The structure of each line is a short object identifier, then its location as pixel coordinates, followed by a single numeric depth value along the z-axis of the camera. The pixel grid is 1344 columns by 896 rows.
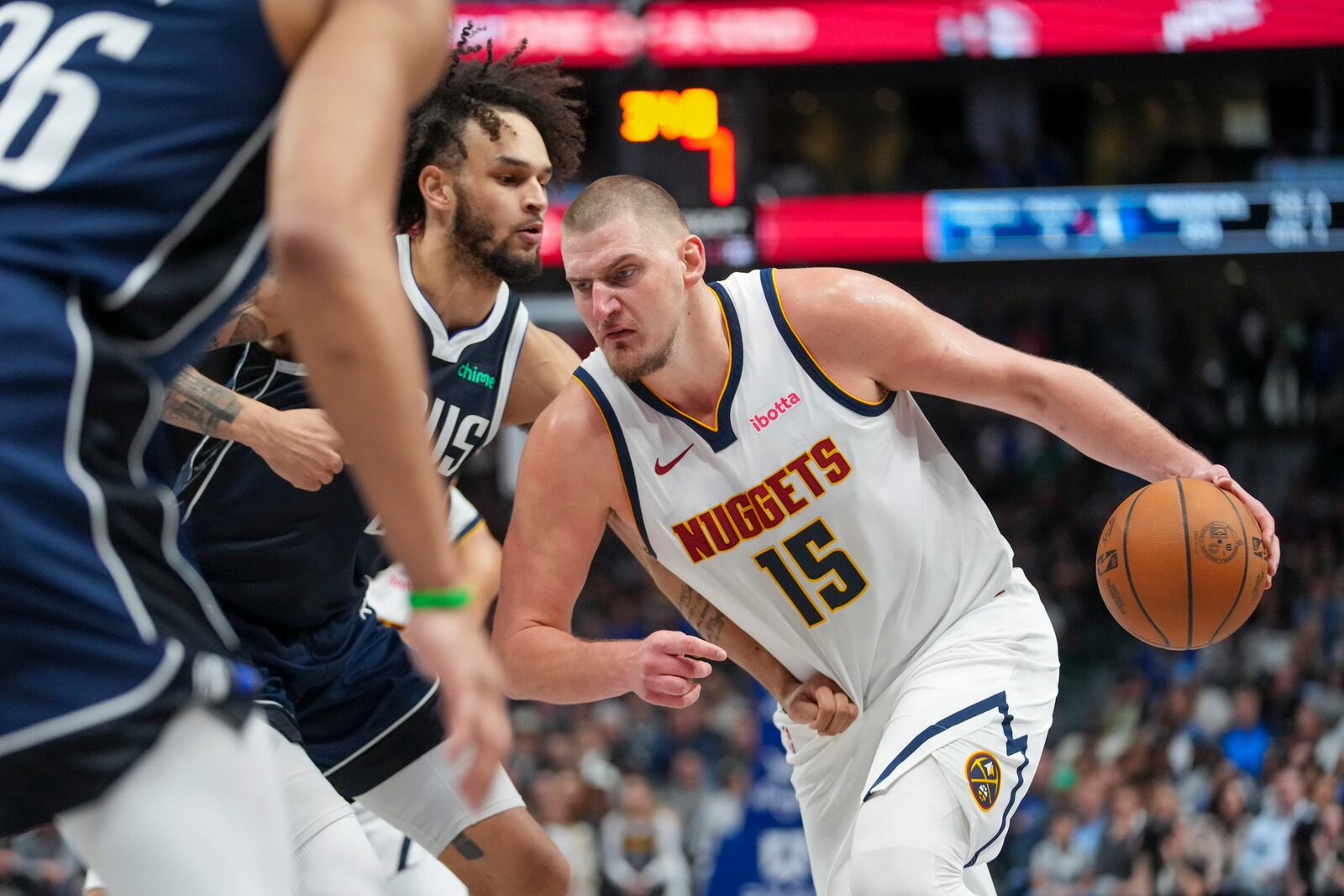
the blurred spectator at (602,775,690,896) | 11.86
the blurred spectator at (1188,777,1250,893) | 10.51
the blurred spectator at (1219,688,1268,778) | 11.85
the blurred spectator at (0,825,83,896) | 11.45
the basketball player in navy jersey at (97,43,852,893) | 3.97
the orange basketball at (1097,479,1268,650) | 3.87
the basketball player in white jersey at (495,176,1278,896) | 3.91
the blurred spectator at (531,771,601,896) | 11.86
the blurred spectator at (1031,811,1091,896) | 10.92
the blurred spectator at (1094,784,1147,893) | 10.70
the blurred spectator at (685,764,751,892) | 11.99
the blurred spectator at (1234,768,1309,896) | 10.29
